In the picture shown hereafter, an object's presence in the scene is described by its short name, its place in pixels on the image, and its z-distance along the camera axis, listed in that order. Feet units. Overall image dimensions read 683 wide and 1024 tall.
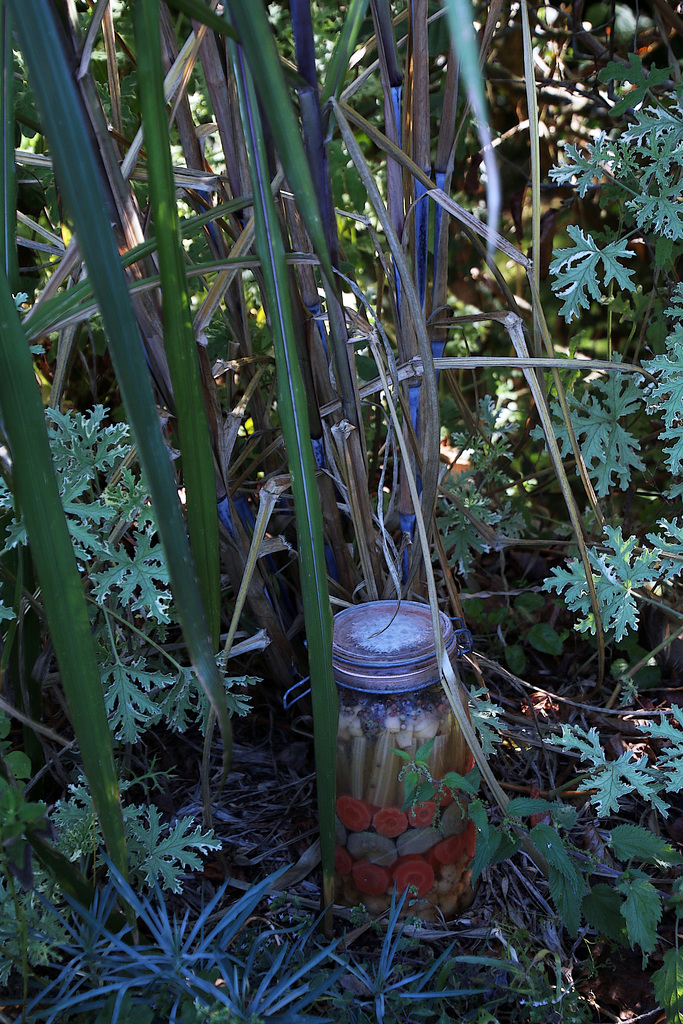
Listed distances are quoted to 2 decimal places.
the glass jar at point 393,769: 2.68
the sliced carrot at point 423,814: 2.71
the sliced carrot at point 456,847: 2.80
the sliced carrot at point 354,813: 2.78
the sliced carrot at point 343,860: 2.84
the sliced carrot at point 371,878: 2.79
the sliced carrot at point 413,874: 2.77
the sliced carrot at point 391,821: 2.74
